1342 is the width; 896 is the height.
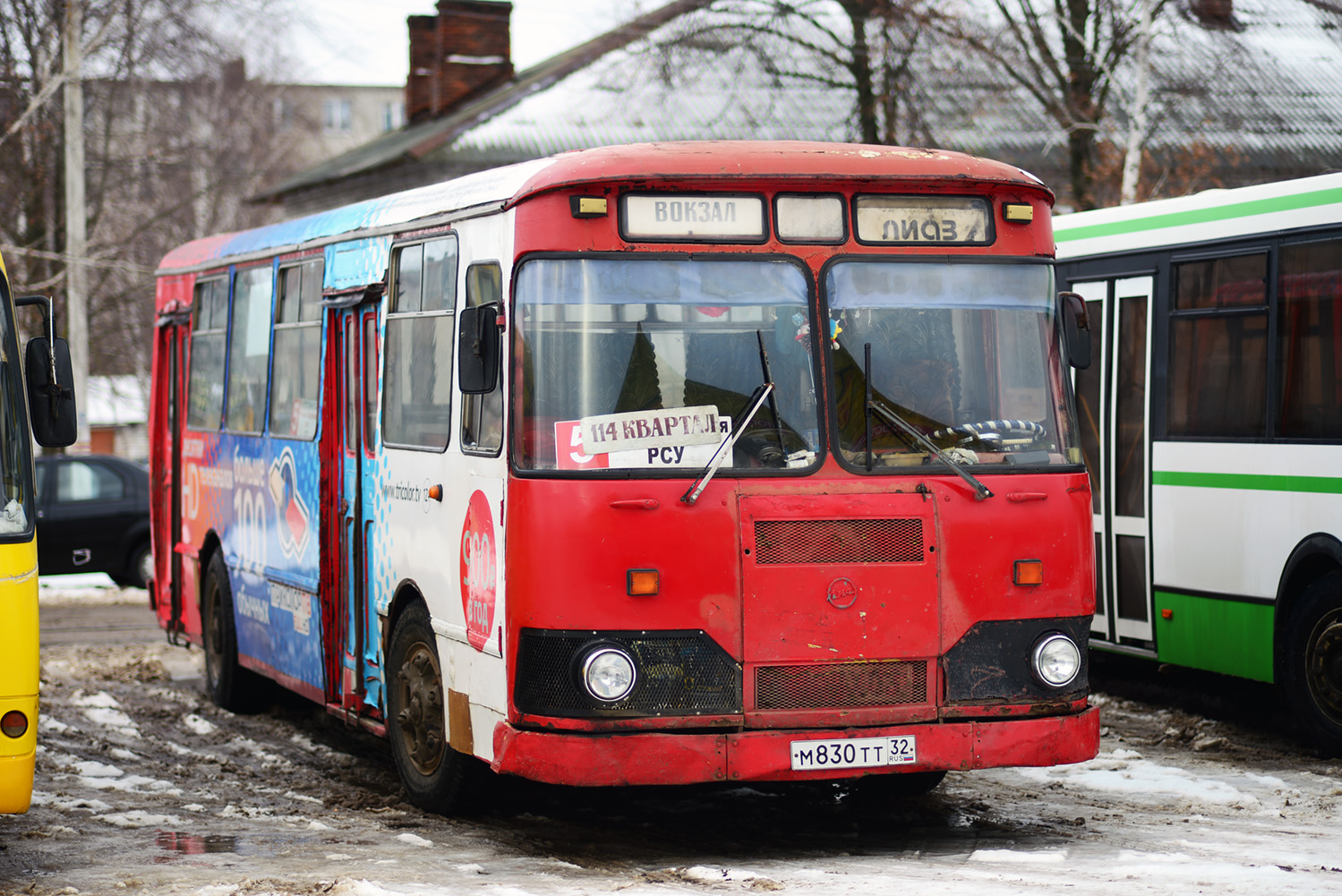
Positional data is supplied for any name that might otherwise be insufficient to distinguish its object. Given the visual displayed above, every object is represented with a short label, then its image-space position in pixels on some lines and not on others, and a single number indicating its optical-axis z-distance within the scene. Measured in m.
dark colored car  20.98
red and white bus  7.29
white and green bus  10.04
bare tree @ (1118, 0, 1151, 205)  22.22
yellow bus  6.93
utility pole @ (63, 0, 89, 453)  25.78
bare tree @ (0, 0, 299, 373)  25.92
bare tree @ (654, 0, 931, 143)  25.31
